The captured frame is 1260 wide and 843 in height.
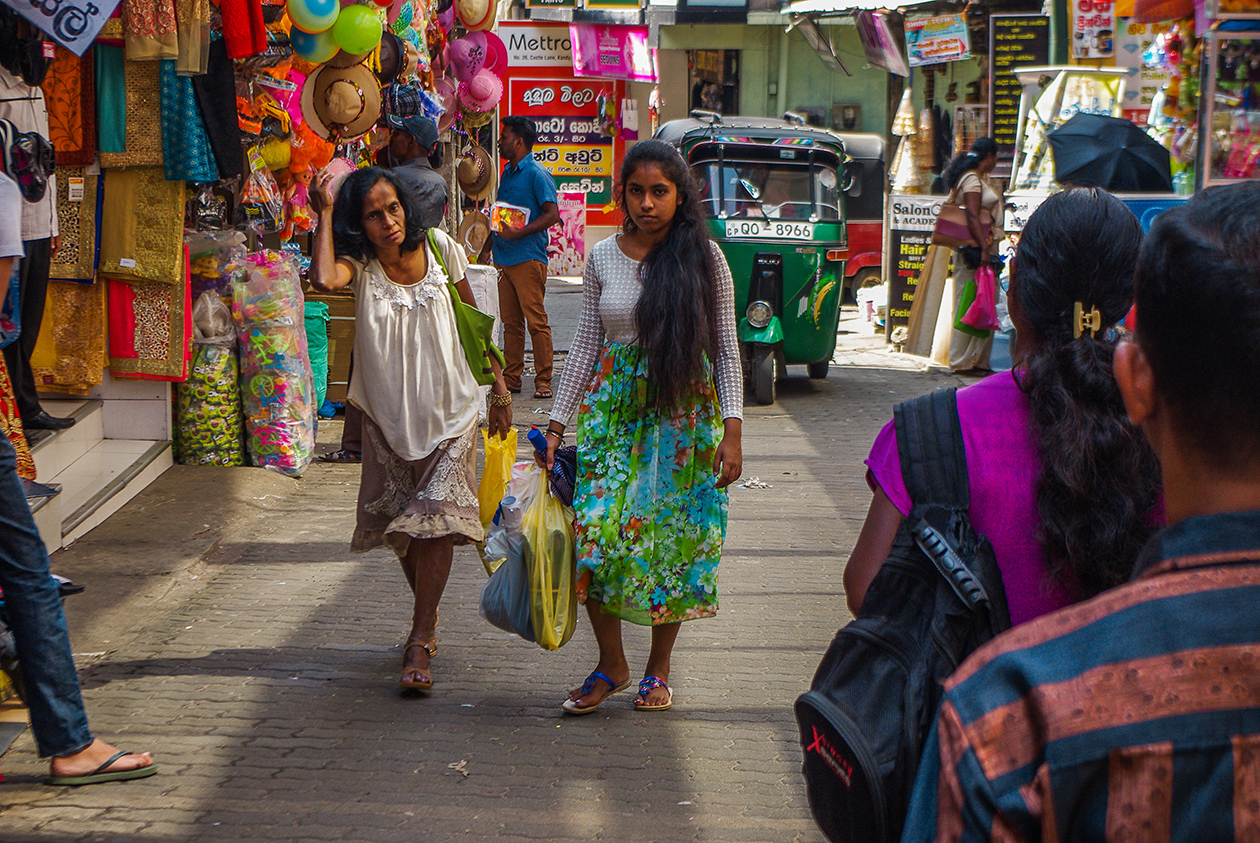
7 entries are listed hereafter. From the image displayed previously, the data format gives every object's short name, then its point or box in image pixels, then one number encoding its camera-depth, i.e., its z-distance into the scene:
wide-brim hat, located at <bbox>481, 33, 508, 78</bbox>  13.50
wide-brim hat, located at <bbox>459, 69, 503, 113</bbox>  12.97
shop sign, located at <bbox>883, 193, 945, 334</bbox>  13.98
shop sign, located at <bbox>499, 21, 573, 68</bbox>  24.78
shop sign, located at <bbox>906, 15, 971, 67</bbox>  15.65
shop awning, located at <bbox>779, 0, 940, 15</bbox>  16.07
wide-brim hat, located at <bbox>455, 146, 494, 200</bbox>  12.79
